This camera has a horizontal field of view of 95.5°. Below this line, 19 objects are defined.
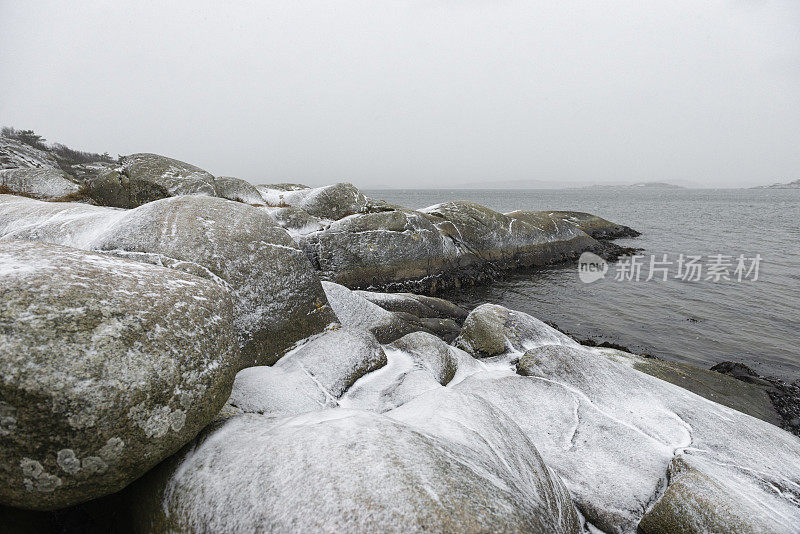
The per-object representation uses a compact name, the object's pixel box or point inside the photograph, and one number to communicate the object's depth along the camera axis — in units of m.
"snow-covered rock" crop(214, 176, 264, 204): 19.31
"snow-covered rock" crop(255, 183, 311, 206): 23.38
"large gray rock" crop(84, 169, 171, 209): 15.52
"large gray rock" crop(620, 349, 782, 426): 9.12
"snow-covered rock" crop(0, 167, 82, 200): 16.16
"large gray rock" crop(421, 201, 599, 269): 23.48
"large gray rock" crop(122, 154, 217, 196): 15.91
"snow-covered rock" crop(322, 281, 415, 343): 9.78
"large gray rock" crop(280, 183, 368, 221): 20.98
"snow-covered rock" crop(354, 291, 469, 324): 12.58
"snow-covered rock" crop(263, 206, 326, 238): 17.98
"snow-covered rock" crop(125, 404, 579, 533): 2.62
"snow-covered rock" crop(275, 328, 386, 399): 6.72
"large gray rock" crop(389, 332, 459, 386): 7.98
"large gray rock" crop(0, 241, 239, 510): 2.75
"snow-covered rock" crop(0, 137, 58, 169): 26.52
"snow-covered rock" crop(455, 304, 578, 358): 9.84
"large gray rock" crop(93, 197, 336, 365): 6.10
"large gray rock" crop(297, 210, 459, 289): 17.36
